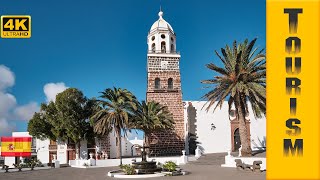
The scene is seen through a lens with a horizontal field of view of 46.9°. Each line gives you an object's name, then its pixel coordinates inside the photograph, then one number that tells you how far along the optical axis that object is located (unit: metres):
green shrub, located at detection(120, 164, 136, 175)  21.70
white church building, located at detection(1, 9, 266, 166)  39.81
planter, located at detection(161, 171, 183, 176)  21.17
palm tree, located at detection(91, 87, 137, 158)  33.22
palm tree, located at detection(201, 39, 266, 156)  26.25
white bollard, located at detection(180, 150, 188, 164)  33.31
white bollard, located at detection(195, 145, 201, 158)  36.58
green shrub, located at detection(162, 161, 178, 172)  21.75
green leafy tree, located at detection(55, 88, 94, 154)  37.06
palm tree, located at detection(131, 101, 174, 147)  34.62
